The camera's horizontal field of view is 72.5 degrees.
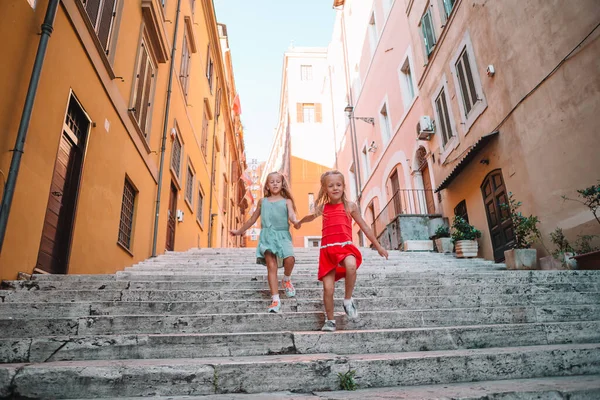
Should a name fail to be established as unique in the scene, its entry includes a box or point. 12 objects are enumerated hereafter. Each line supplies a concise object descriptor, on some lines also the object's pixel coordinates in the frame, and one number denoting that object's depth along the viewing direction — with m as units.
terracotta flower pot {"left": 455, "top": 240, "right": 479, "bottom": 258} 8.74
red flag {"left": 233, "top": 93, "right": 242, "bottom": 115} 25.56
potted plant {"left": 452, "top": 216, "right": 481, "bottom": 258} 8.76
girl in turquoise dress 4.30
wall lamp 18.42
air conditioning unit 11.89
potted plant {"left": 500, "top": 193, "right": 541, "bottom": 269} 6.71
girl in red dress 3.67
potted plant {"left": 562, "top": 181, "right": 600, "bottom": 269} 5.50
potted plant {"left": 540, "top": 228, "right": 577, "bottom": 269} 6.04
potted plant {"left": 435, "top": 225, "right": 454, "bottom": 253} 9.96
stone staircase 2.42
